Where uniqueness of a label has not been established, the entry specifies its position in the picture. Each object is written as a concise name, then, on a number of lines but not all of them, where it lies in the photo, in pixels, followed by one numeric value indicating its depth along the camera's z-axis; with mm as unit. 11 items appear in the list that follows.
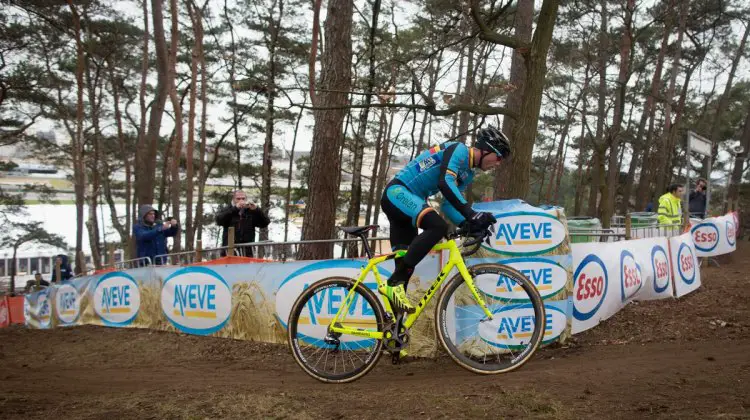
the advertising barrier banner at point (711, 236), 12039
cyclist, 4246
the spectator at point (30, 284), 19820
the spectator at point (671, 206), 11303
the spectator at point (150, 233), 9664
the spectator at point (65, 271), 16344
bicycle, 4383
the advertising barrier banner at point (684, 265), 7894
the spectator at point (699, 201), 13984
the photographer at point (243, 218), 8844
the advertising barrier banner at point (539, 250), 5184
